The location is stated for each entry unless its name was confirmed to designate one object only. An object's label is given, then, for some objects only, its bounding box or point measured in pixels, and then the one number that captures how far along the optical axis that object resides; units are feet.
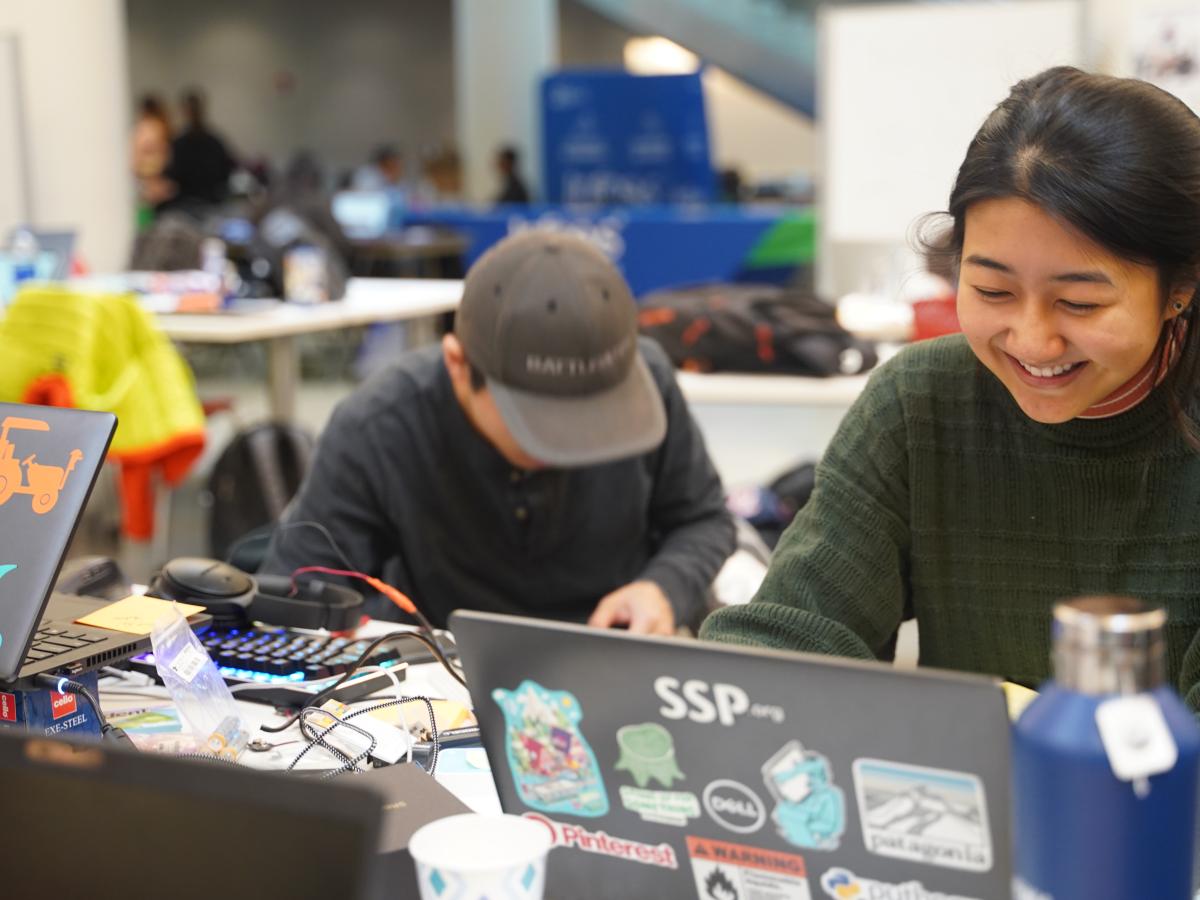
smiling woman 4.01
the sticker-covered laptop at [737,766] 2.48
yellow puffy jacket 11.18
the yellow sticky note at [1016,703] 2.27
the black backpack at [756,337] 11.44
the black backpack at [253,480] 11.65
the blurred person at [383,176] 38.37
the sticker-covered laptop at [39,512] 3.83
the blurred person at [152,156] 29.04
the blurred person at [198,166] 29.99
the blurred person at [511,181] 33.63
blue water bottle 2.09
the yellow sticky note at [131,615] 4.47
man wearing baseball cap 5.88
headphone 5.18
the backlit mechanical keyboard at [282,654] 4.86
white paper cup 2.58
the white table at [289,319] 13.43
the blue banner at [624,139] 32.40
